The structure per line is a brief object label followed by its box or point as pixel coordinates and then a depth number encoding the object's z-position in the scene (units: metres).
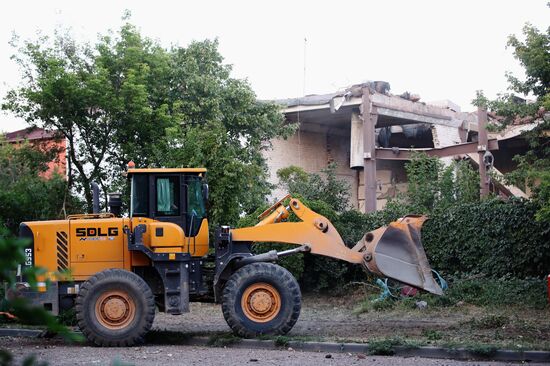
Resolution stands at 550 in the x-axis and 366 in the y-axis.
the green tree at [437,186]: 23.94
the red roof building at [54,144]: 24.56
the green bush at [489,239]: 19.78
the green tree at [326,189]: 26.19
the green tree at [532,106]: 18.11
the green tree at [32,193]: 22.27
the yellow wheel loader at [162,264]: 13.61
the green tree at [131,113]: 22.31
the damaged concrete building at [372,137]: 28.97
